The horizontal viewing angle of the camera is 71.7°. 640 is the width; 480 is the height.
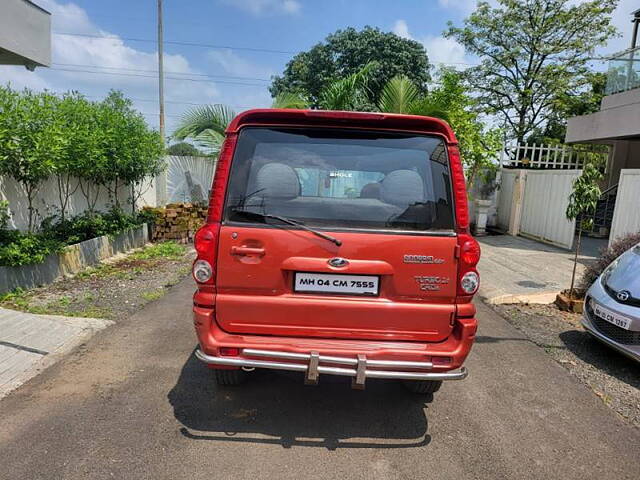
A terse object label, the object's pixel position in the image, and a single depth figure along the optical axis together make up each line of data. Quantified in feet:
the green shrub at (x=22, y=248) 17.58
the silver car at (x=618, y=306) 13.08
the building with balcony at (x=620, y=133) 26.94
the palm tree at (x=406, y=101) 35.58
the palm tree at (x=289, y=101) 36.96
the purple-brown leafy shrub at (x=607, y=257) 18.60
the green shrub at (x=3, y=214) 18.51
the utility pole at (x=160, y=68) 49.93
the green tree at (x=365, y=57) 70.49
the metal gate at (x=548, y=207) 33.40
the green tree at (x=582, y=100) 62.34
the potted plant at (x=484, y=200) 42.01
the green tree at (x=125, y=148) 26.37
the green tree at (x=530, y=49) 62.85
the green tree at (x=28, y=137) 17.48
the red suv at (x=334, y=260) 8.80
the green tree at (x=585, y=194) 18.80
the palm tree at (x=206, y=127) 36.88
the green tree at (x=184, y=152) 44.01
